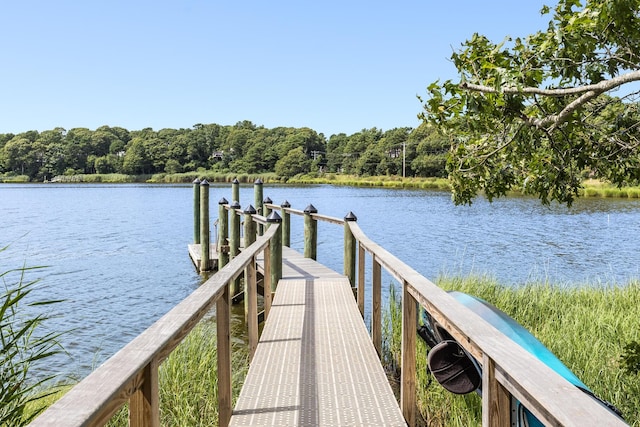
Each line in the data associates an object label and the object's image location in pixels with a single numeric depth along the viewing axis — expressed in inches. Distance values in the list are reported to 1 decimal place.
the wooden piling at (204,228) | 529.0
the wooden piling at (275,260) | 288.4
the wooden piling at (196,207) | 649.8
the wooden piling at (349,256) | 303.9
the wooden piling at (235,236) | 435.2
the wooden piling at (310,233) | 349.4
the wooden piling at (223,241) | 501.4
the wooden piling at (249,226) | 375.6
